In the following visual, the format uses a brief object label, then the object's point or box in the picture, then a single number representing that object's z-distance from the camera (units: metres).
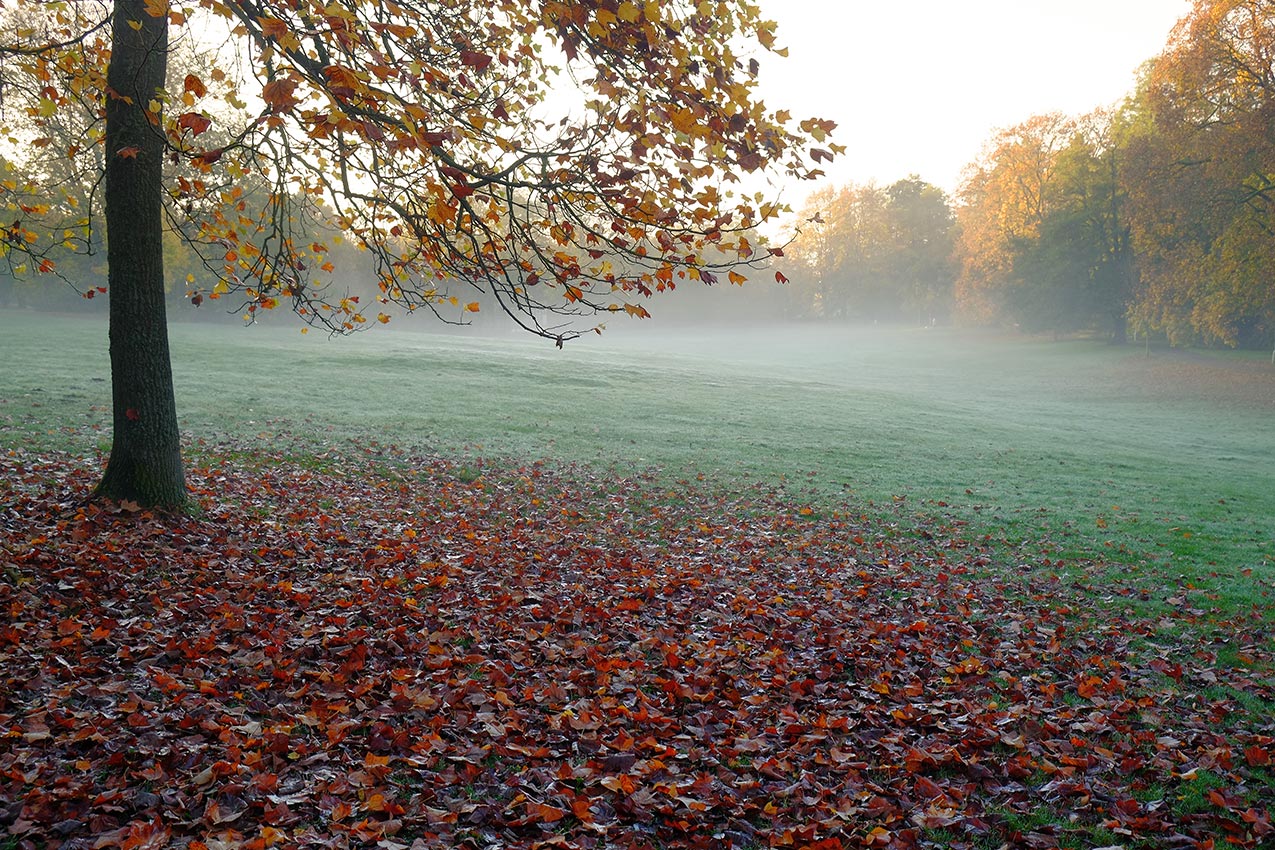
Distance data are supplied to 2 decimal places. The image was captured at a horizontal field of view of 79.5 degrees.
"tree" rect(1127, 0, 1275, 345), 29.25
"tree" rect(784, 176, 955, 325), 77.88
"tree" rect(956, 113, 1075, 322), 52.97
